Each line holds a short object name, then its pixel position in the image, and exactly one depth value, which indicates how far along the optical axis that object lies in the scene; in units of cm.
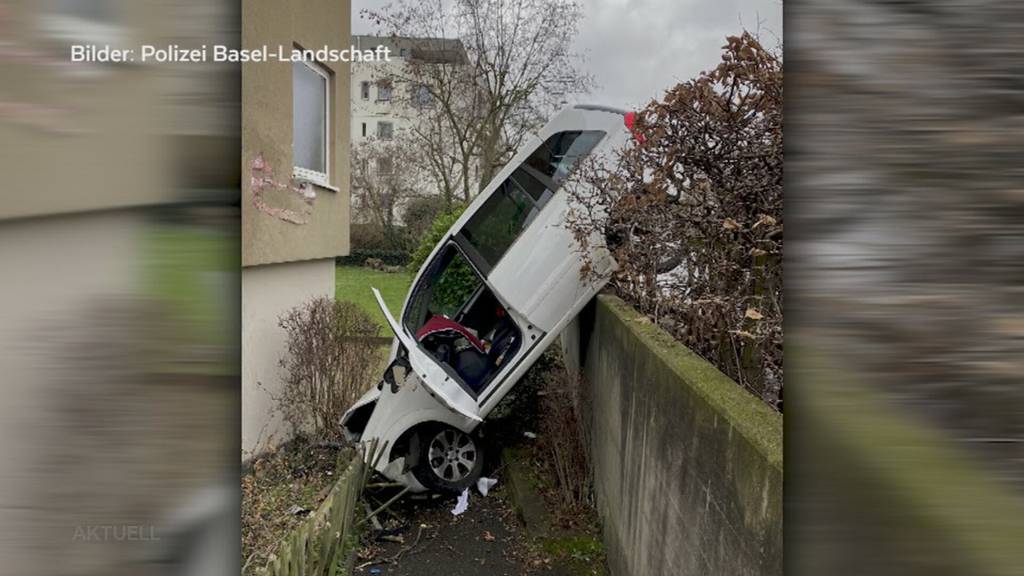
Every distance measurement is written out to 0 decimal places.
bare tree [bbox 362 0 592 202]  2217
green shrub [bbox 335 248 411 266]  3006
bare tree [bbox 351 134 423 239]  2966
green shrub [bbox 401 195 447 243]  2772
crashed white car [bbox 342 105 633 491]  695
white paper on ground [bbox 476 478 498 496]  741
